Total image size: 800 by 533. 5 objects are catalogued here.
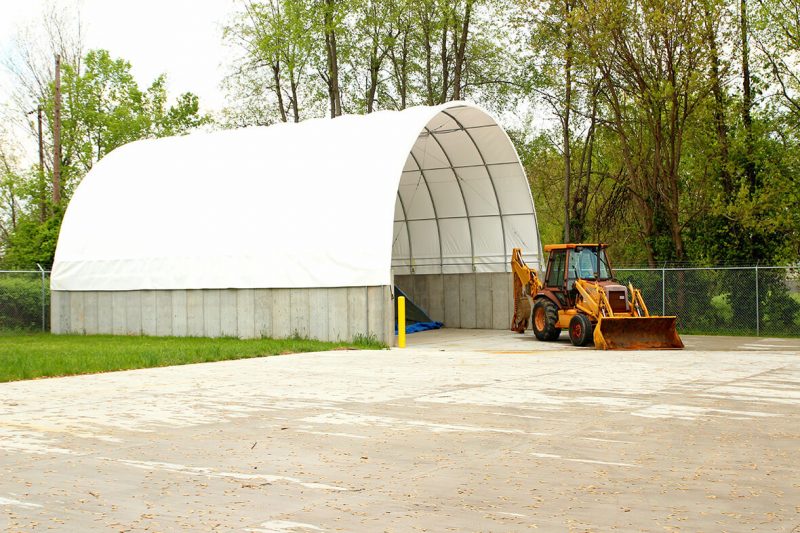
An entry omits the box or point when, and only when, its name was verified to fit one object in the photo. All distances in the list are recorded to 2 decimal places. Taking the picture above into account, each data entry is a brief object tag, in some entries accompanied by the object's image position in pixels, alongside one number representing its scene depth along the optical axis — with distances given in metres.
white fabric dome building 24.19
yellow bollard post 23.84
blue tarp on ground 30.80
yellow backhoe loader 22.38
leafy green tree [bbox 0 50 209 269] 47.16
